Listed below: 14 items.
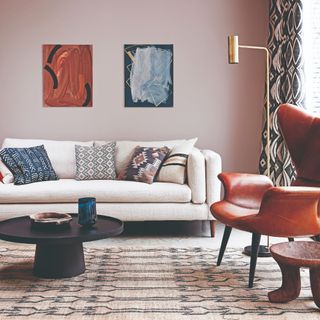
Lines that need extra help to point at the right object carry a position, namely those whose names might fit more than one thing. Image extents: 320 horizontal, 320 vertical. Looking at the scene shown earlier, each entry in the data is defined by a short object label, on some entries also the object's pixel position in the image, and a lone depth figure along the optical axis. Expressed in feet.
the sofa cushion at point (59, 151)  16.87
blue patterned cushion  15.49
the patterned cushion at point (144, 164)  15.57
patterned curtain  15.03
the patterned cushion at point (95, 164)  16.39
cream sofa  14.78
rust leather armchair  10.34
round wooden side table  9.31
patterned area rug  9.29
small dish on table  11.03
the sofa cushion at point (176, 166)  15.53
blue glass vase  11.19
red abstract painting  18.08
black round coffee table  10.47
